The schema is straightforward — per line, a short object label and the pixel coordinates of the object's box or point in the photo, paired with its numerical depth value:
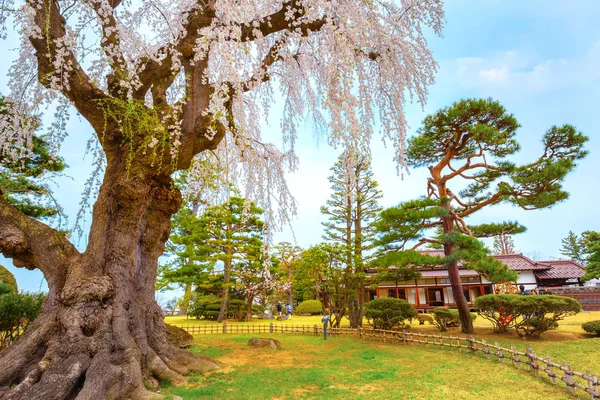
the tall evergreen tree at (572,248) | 34.00
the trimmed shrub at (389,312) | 10.97
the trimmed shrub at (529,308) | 9.48
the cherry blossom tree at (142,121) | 4.13
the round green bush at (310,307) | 23.72
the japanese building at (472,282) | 20.64
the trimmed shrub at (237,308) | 19.03
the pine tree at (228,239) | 16.64
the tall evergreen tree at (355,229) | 12.88
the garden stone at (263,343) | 7.85
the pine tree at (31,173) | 6.60
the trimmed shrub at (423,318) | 14.68
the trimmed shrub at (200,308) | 19.69
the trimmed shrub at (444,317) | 12.50
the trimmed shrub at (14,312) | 6.23
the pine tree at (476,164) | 9.90
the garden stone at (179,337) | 7.30
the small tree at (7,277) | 10.24
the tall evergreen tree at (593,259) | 17.72
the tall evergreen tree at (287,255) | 20.79
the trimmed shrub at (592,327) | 9.98
